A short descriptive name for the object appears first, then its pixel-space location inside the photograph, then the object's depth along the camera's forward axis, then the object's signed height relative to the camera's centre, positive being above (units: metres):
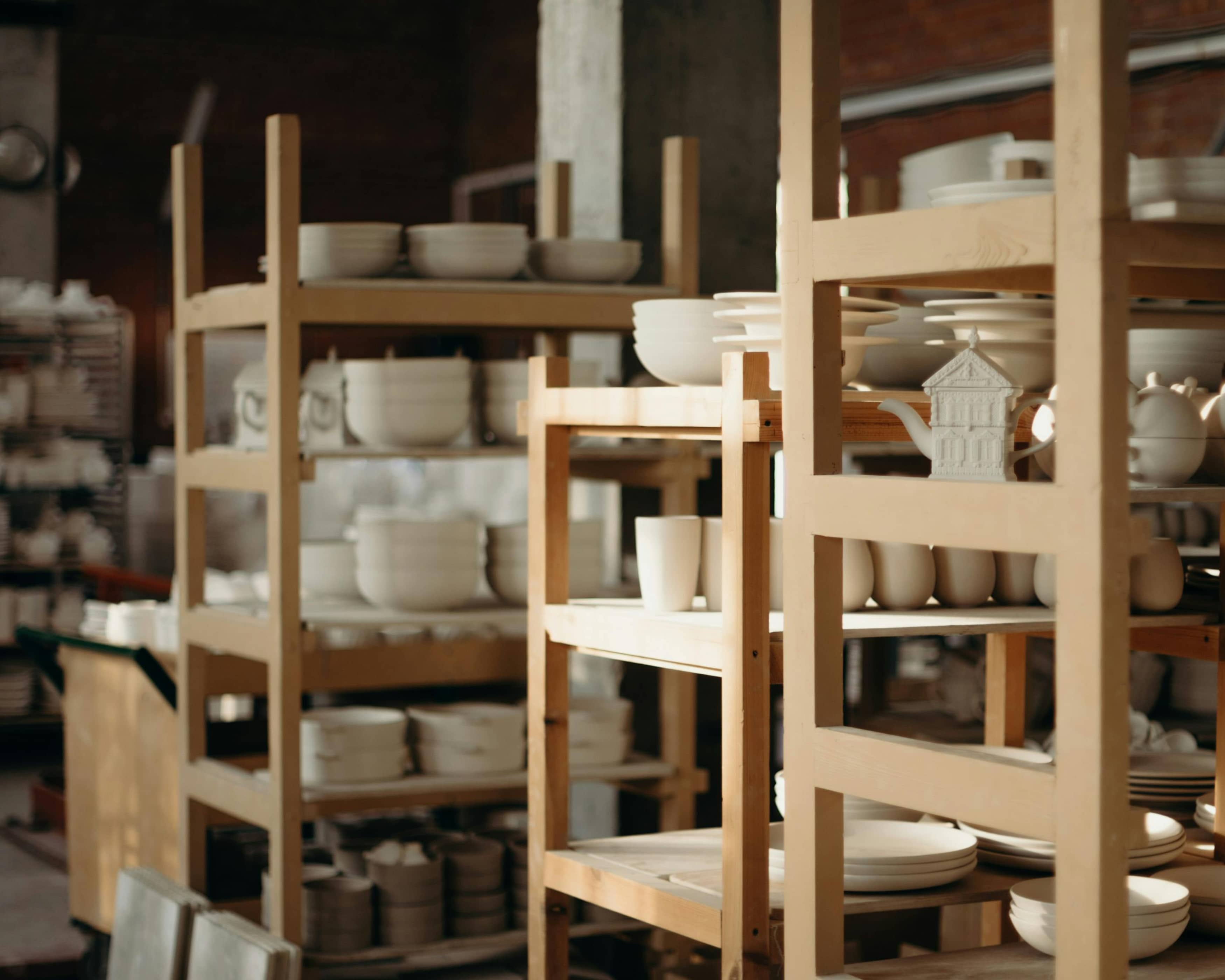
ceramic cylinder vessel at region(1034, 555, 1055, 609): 2.40 -0.18
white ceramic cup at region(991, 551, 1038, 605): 2.45 -0.18
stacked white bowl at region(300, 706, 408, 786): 3.41 -0.60
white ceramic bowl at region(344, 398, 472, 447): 3.49 +0.08
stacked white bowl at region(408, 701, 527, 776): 3.53 -0.60
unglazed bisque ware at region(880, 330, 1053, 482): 1.94 +0.04
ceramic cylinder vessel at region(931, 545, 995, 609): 2.39 -0.17
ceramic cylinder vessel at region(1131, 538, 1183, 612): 2.37 -0.18
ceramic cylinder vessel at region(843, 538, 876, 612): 2.34 -0.17
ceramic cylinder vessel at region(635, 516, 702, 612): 2.46 -0.15
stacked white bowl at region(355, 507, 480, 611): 3.52 -0.22
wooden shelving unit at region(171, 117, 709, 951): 3.30 -0.08
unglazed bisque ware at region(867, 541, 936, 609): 2.36 -0.17
